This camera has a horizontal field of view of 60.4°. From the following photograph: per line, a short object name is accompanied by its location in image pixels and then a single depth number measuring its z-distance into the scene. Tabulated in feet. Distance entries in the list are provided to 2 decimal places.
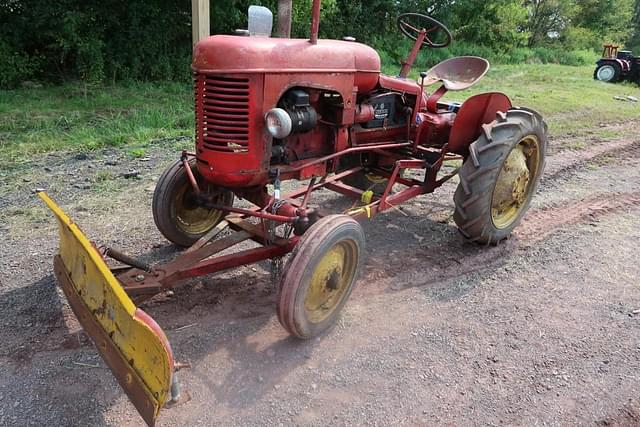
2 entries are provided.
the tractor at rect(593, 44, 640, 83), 52.70
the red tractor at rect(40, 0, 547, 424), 8.68
